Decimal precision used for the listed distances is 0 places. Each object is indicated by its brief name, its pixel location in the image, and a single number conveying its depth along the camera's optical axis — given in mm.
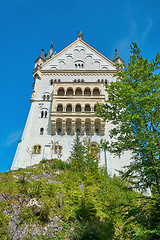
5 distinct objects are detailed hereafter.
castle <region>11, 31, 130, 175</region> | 29422
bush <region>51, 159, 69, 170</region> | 24178
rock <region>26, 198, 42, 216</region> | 13469
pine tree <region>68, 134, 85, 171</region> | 22819
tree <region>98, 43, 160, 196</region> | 11039
